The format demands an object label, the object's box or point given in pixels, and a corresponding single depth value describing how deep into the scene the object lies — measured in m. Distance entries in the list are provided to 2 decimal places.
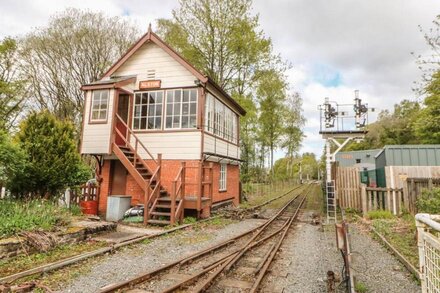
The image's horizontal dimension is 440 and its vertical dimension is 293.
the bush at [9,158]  8.17
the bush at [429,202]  8.96
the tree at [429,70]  14.41
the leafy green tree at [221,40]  20.30
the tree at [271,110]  28.45
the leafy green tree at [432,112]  15.45
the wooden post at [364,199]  12.04
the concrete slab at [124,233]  8.05
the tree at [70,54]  22.58
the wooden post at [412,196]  10.82
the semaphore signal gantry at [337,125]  14.11
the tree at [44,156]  10.20
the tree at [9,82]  20.20
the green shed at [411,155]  14.00
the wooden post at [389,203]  11.50
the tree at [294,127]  41.50
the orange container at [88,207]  12.27
